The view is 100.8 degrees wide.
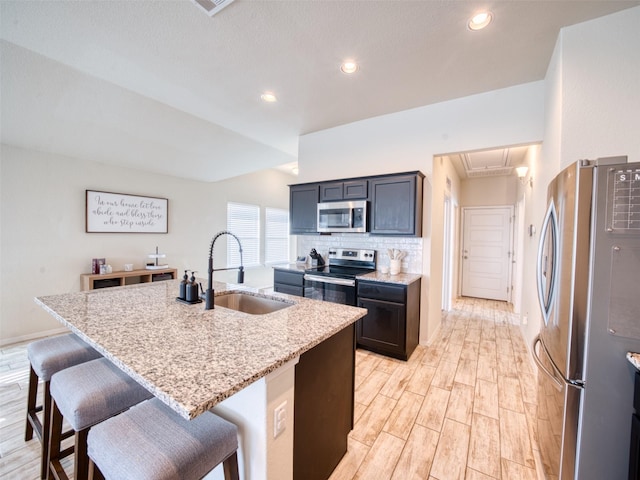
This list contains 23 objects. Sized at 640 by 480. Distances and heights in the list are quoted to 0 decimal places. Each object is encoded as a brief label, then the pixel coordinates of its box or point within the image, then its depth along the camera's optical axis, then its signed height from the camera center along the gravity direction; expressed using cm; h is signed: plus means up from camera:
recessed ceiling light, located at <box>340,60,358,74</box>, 236 +151
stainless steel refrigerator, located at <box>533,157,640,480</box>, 107 -33
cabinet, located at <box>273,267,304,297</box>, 361 -71
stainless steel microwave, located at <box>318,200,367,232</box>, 335 +21
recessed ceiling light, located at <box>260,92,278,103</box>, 291 +150
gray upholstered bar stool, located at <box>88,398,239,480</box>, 84 -74
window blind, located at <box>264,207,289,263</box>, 678 -14
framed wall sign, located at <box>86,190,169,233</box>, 387 +24
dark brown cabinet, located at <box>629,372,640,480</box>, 102 -79
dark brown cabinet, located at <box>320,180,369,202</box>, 338 +56
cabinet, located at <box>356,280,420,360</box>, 283 -95
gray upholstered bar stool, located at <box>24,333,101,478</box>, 150 -81
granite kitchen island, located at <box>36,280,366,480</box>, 84 -48
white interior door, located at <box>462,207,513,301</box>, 555 -39
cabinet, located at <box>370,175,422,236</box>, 302 +31
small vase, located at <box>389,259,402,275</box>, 325 -42
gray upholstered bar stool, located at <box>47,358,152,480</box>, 116 -79
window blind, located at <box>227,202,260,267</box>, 588 -2
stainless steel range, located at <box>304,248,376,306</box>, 315 -53
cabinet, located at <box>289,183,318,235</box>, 384 +34
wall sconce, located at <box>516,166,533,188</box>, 395 +97
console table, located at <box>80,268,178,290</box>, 367 -75
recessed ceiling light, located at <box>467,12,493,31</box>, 181 +150
